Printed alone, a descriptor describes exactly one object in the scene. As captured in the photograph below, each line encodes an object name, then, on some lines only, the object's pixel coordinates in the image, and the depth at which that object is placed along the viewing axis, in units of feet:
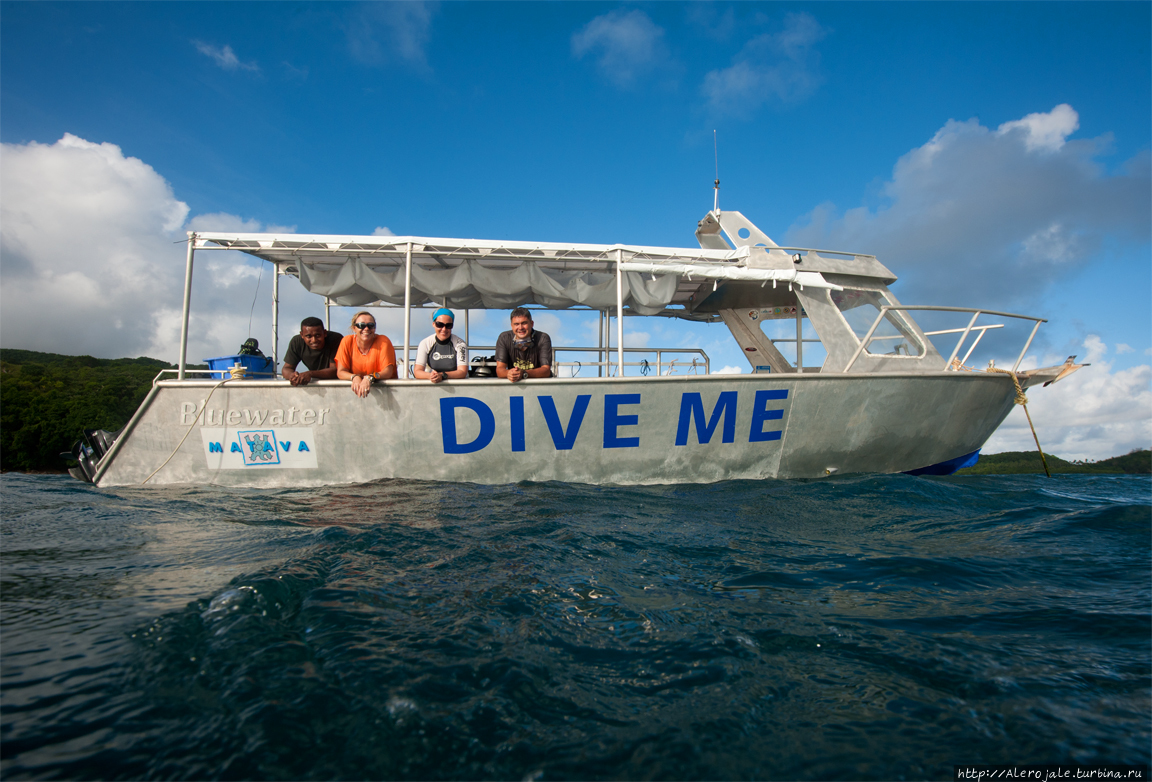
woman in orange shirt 17.35
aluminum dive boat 17.34
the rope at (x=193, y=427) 17.54
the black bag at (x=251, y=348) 19.57
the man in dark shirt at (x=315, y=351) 17.99
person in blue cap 17.34
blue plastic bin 18.12
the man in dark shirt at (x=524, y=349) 17.60
